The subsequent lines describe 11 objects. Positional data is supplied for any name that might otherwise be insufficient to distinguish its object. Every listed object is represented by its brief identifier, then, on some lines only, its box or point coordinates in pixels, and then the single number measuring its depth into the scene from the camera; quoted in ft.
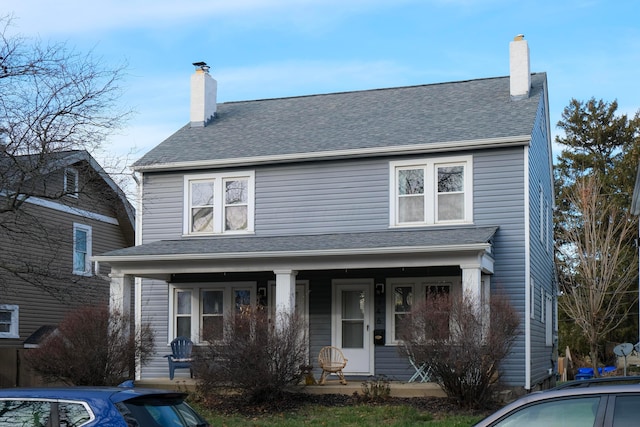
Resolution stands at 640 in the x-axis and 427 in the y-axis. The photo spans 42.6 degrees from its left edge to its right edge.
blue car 20.42
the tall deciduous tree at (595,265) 92.32
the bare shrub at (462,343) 44.68
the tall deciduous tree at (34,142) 47.24
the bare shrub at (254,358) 46.57
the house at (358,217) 55.52
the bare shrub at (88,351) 49.65
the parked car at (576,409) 17.10
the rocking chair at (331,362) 54.34
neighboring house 49.73
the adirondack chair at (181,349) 58.54
